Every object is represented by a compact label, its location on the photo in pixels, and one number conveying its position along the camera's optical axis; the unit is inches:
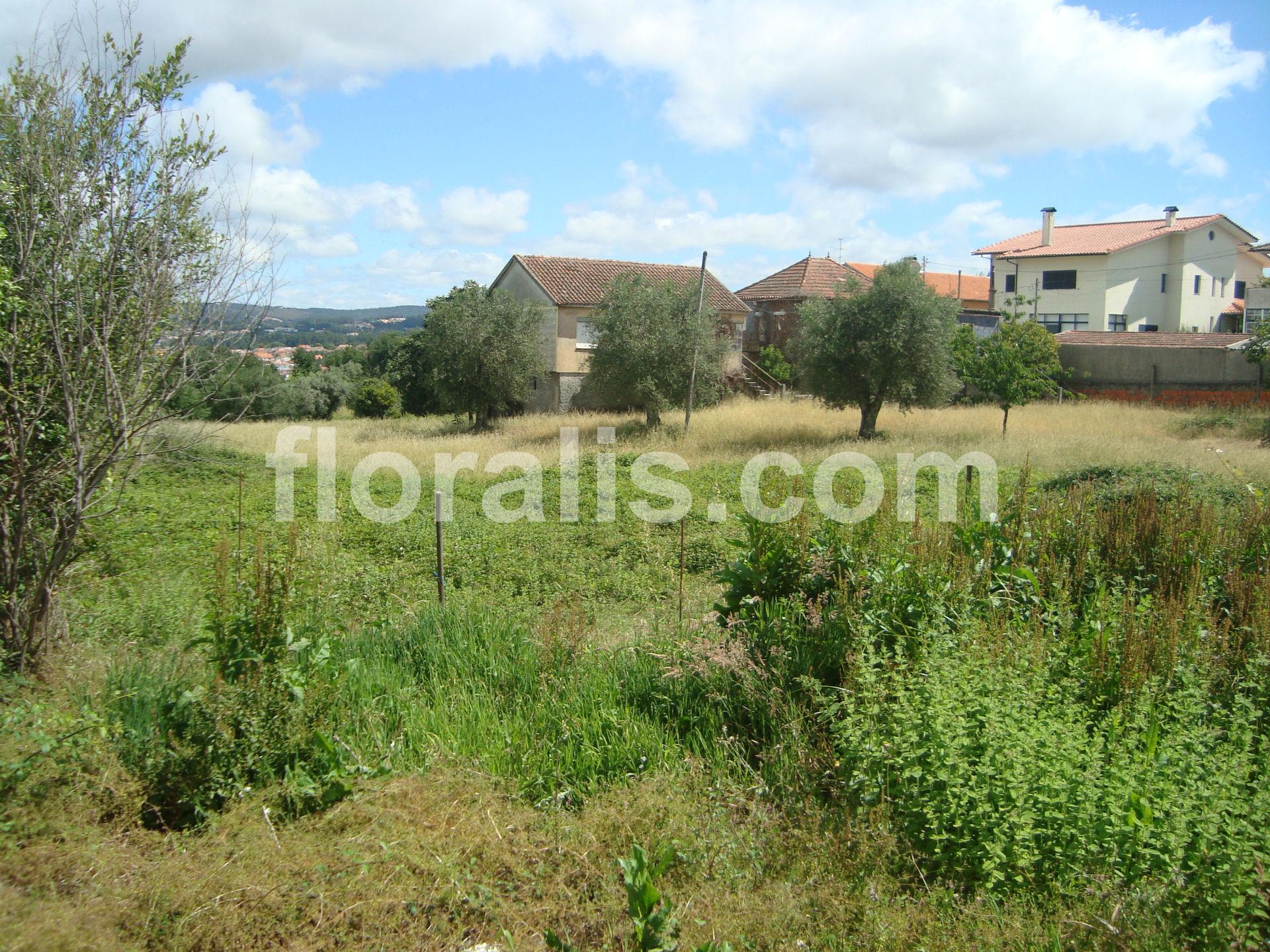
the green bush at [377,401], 1556.3
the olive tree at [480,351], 1071.6
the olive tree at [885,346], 808.3
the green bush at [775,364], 1425.9
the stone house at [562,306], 1267.2
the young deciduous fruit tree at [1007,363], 787.4
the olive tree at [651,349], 965.2
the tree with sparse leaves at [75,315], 207.6
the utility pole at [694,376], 891.4
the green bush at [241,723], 148.4
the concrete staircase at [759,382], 1368.1
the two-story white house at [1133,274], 1605.6
